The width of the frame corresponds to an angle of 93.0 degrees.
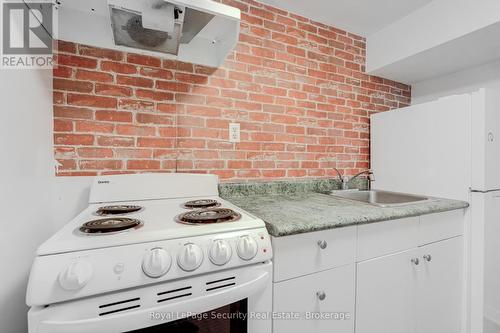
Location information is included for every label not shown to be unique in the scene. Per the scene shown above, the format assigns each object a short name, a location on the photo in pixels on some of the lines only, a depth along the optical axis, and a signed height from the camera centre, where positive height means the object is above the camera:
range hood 0.95 +0.64
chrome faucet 1.89 -0.12
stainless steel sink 1.70 -0.25
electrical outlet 1.56 +0.20
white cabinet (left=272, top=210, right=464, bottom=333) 0.97 -0.55
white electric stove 0.58 -0.31
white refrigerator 1.40 -0.07
